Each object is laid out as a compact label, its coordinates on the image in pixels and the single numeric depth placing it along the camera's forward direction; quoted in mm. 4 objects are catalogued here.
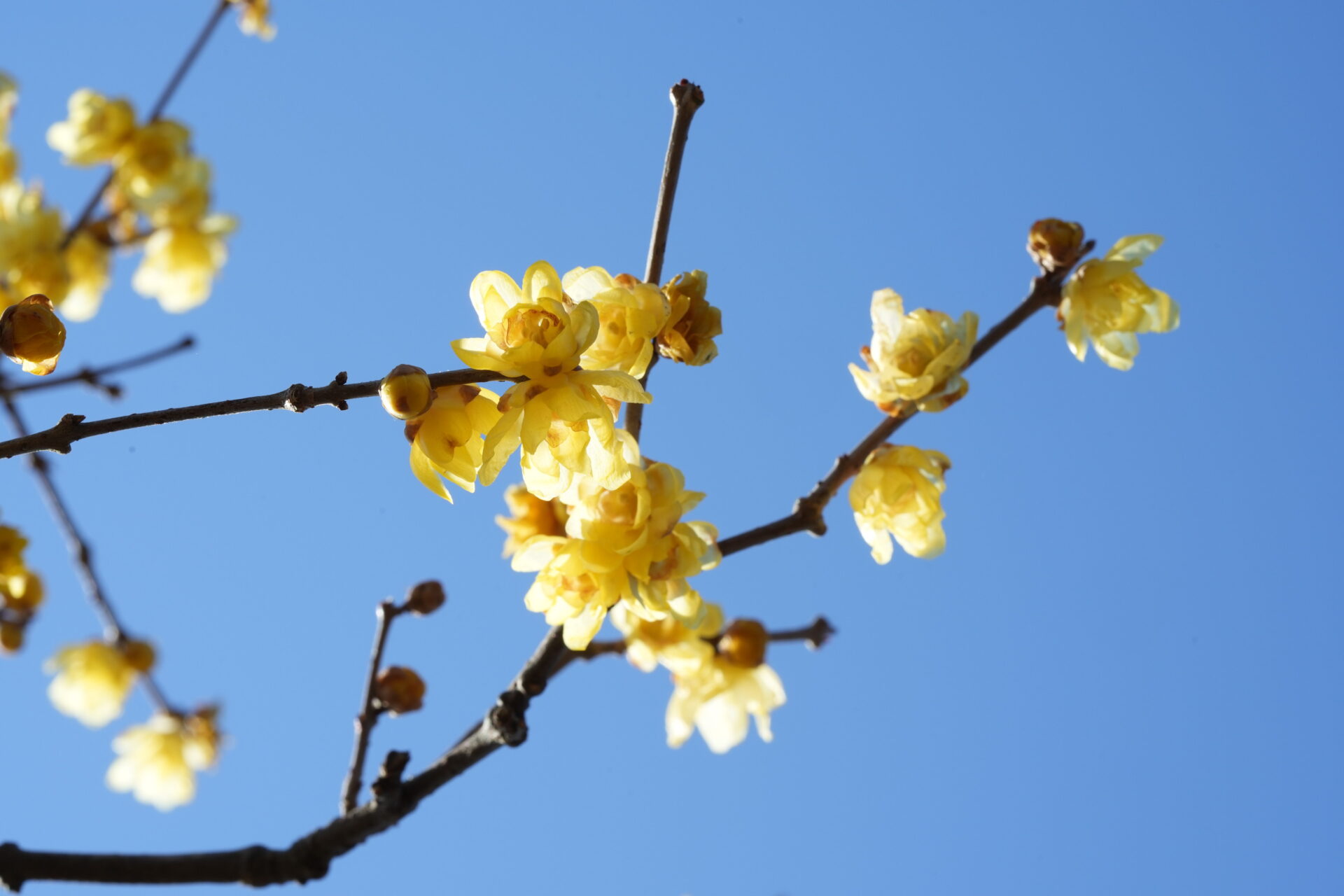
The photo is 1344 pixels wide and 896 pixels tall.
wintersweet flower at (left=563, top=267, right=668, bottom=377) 1369
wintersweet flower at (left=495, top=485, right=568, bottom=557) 1892
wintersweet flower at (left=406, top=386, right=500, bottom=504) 1304
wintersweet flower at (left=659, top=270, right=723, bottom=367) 1427
